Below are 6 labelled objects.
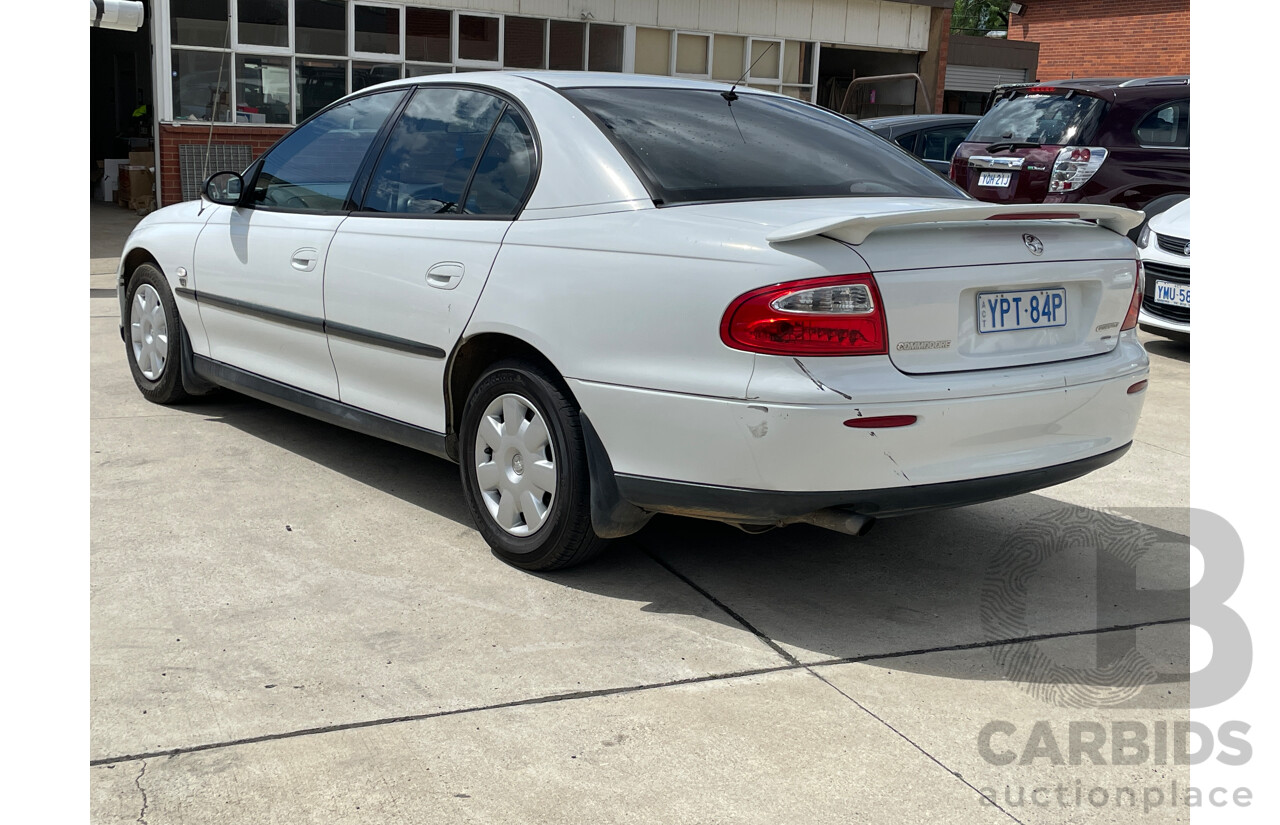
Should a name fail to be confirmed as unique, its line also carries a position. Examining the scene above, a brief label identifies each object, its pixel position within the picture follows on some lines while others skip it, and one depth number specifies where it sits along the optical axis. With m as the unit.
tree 75.25
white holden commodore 3.24
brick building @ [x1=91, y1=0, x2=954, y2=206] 15.77
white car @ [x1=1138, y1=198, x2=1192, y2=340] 8.30
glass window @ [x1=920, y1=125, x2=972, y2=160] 12.76
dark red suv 9.80
